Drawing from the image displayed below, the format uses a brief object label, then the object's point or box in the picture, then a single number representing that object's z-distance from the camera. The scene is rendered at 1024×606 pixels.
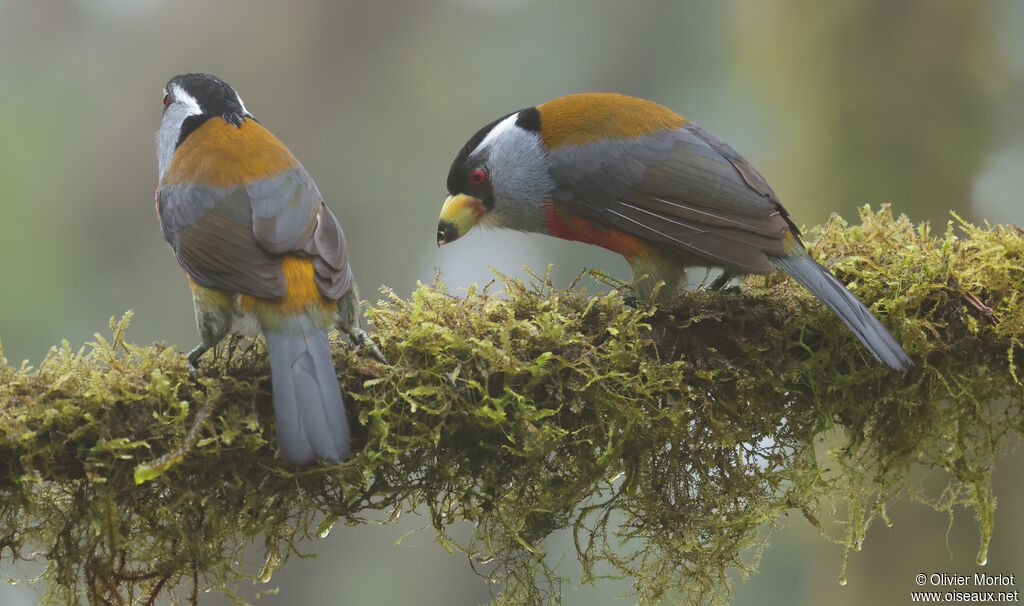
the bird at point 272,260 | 4.40
